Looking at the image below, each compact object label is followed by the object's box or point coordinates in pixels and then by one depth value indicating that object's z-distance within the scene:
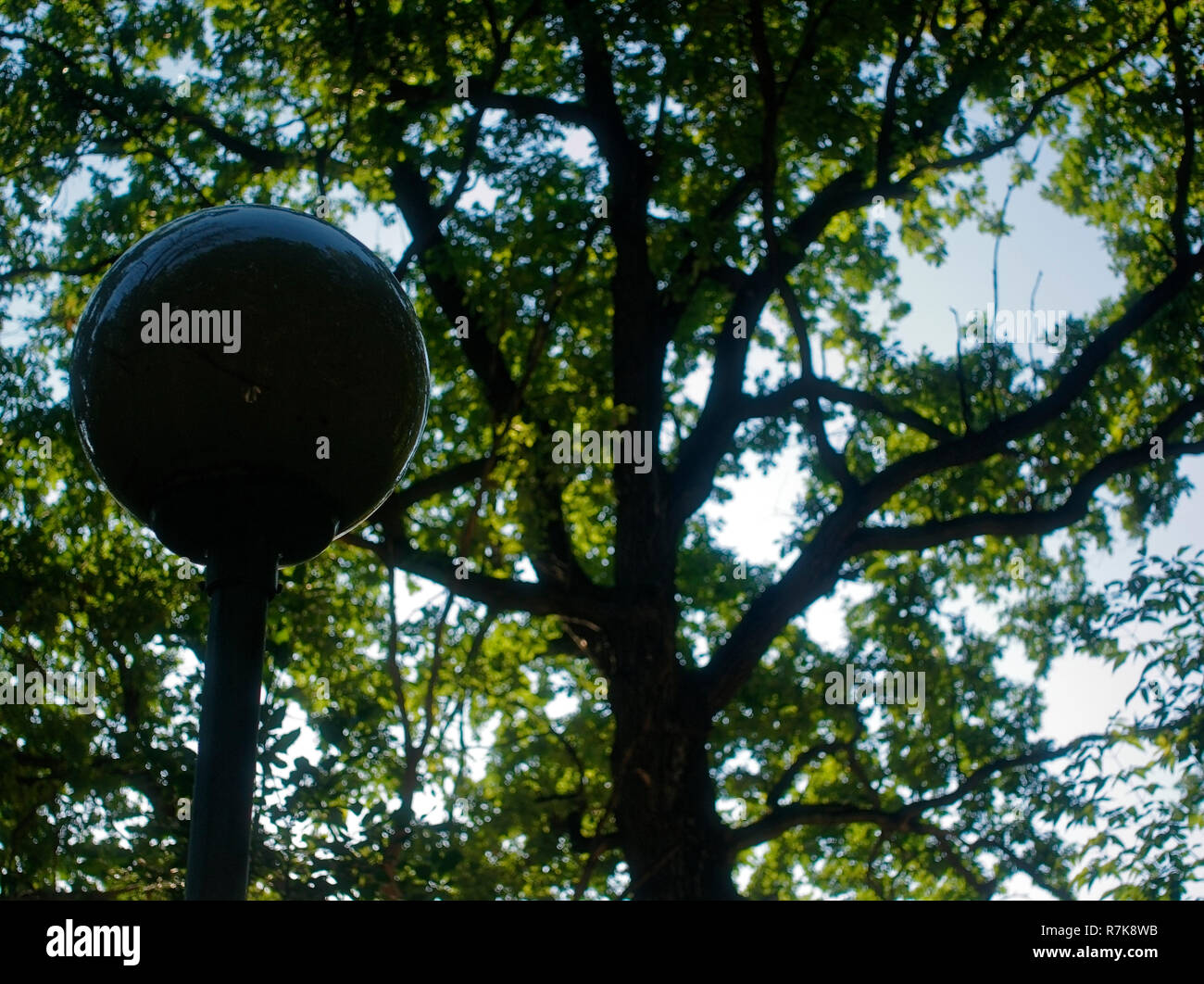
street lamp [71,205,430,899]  2.38
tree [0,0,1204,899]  9.27
